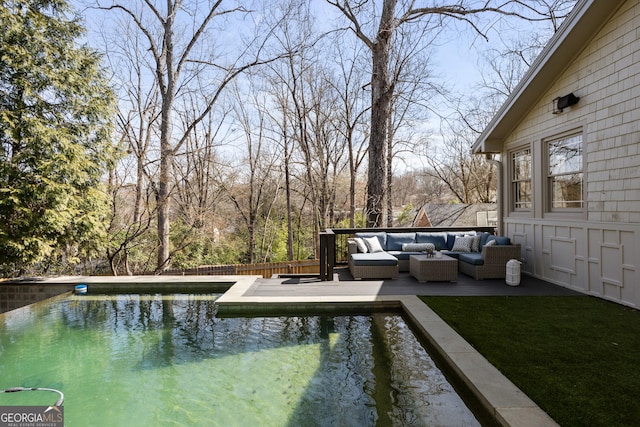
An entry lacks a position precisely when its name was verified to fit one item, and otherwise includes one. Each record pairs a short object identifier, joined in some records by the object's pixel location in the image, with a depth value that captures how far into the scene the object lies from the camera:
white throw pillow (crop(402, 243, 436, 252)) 7.85
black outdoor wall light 5.84
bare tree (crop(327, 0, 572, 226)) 9.79
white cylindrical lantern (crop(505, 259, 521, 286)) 6.30
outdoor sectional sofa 6.86
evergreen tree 6.84
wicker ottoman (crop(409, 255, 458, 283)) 6.68
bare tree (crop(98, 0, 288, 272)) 10.89
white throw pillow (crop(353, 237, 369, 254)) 7.71
